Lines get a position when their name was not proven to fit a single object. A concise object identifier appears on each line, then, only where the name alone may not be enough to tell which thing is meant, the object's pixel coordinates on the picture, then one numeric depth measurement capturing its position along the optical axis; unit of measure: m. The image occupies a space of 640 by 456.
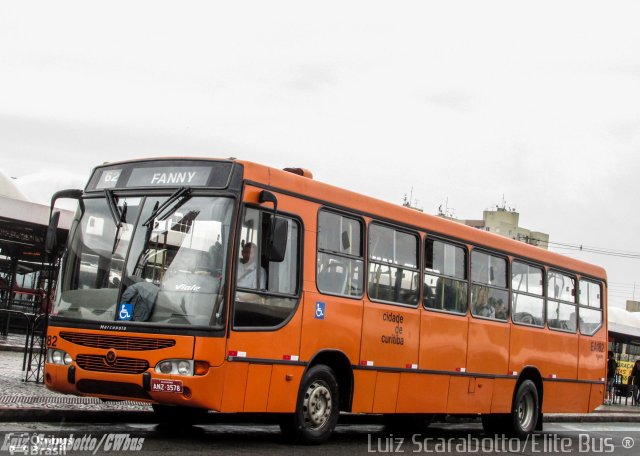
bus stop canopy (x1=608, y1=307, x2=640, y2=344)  36.50
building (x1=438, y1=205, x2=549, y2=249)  103.81
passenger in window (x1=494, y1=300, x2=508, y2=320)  16.47
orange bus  10.67
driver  10.99
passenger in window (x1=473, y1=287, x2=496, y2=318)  15.90
